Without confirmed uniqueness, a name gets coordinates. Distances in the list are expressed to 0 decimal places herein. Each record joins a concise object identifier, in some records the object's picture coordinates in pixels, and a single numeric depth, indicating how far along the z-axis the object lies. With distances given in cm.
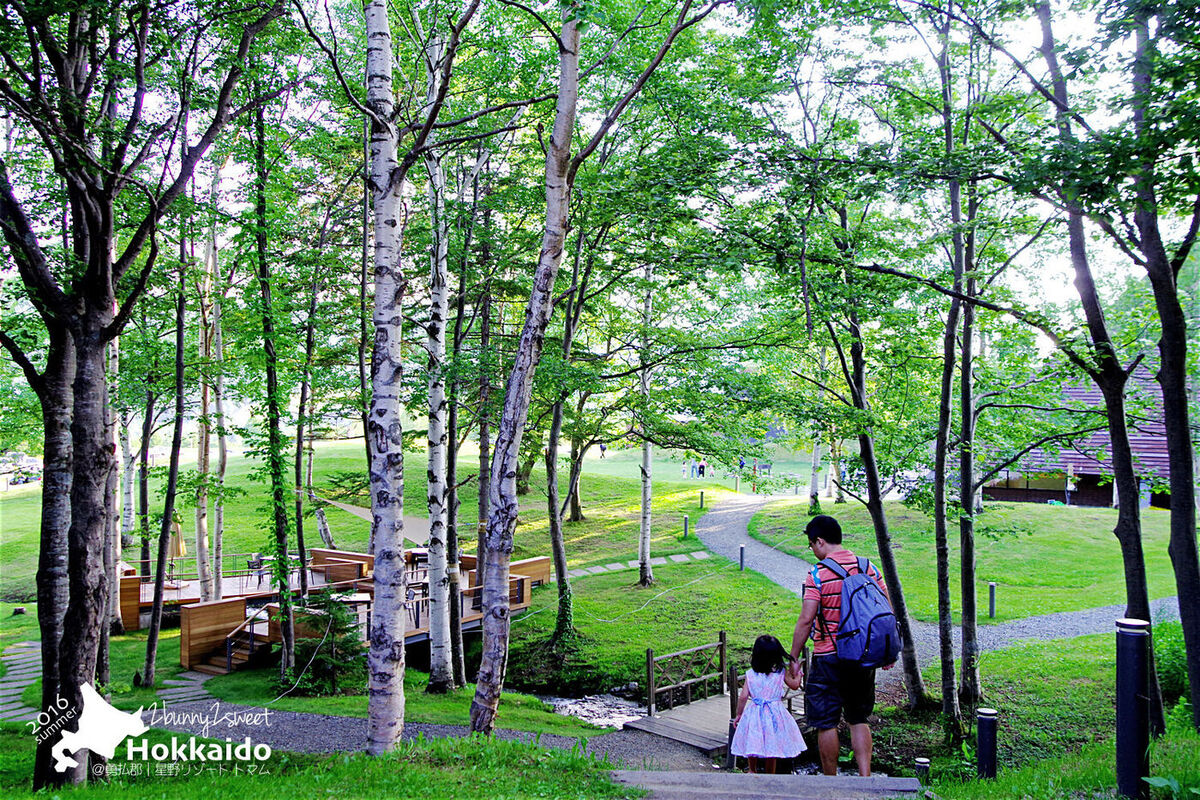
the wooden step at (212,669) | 1258
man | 425
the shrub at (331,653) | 1141
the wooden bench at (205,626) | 1282
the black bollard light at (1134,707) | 368
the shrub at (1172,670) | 930
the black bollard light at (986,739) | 566
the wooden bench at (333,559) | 1840
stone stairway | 381
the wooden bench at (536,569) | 1845
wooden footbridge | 944
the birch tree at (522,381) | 552
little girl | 517
